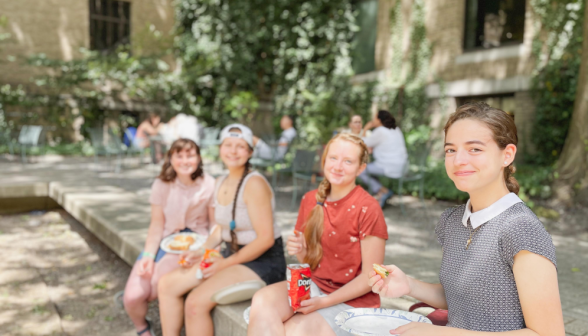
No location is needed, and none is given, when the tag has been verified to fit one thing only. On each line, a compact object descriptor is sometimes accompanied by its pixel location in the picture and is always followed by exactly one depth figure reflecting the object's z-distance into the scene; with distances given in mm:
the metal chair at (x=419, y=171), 7480
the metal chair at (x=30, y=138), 12391
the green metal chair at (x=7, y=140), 13385
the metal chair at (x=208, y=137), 10826
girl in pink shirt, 3424
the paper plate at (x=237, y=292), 2770
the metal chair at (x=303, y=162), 7645
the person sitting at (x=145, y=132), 11469
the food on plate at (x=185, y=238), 3502
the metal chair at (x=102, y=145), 11008
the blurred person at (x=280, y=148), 8820
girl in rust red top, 2221
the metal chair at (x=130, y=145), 11770
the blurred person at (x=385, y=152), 7363
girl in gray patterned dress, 1413
